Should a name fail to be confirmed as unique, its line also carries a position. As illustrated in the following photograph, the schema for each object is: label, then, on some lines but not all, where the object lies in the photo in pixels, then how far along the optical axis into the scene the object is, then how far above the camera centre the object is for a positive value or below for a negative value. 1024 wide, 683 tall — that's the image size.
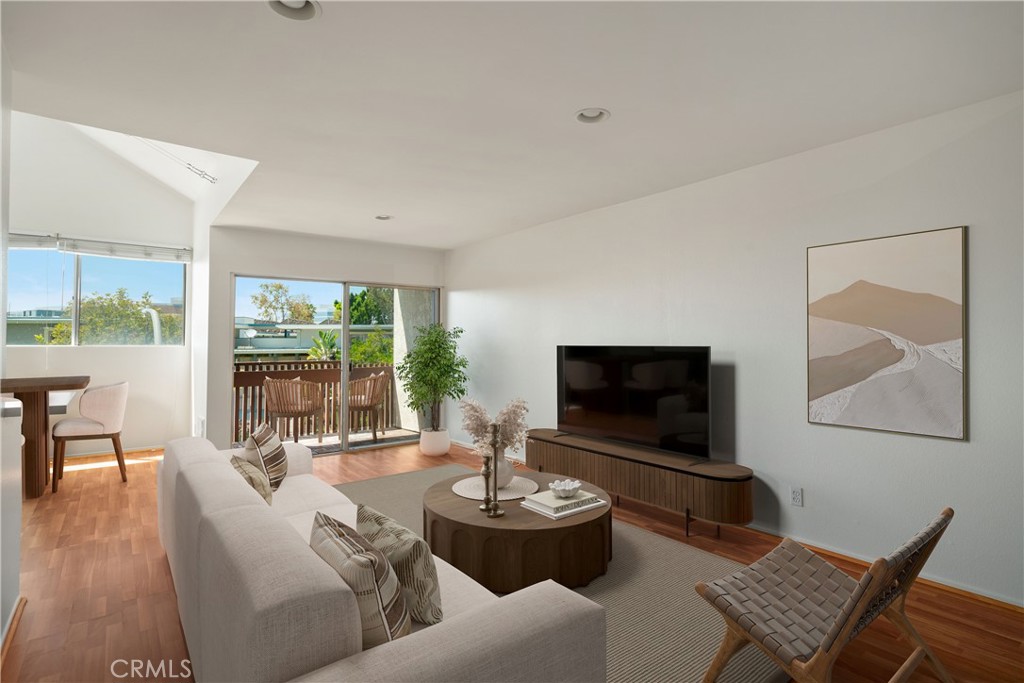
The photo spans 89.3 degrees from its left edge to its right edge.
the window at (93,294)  5.31 +0.51
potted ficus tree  5.86 -0.39
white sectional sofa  1.14 -0.71
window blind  5.23 +1.00
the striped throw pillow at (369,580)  1.32 -0.64
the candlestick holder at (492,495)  2.71 -0.83
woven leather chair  1.58 -0.95
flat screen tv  3.62 -0.42
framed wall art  2.67 +0.05
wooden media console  3.24 -0.94
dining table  4.17 -0.81
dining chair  4.52 -0.73
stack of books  2.72 -0.88
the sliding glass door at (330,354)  5.50 -0.15
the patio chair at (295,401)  5.57 -0.66
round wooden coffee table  2.56 -1.04
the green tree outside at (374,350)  6.08 -0.11
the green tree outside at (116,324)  5.61 +0.18
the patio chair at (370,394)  6.07 -0.63
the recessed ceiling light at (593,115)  2.65 +1.18
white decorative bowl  2.87 -0.82
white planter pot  5.84 -1.15
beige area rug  2.06 -1.29
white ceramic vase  3.06 -0.78
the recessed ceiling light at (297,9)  1.79 +1.17
